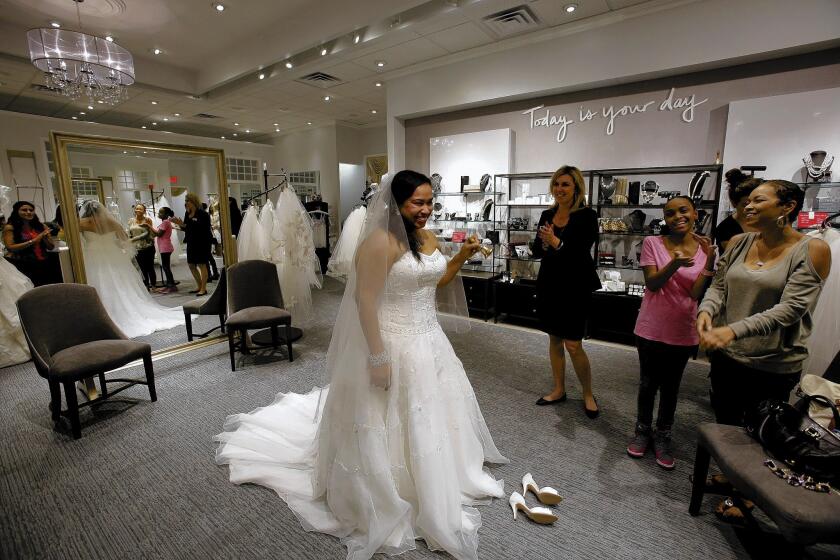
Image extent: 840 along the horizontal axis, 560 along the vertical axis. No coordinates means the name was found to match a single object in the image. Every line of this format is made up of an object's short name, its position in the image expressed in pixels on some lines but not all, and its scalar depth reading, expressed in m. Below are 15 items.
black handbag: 1.38
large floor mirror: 3.25
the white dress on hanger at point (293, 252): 4.91
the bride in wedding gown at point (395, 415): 1.71
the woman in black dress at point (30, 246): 3.72
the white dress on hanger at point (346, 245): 6.73
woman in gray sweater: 1.59
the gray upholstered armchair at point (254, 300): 3.59
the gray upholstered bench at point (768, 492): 1.26
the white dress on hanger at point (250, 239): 4.64
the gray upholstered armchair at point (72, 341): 2.56
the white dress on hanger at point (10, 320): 3.76
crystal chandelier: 3.56
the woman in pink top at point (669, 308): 2.06
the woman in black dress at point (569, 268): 2.56
